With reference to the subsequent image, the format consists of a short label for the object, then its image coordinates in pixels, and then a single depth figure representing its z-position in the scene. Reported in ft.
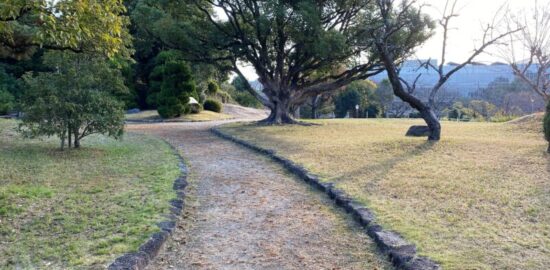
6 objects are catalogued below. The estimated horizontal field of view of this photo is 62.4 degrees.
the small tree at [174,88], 77.84
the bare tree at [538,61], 52.65
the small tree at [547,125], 30.00
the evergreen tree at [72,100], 28.91
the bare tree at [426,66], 36.37
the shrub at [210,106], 108.38
